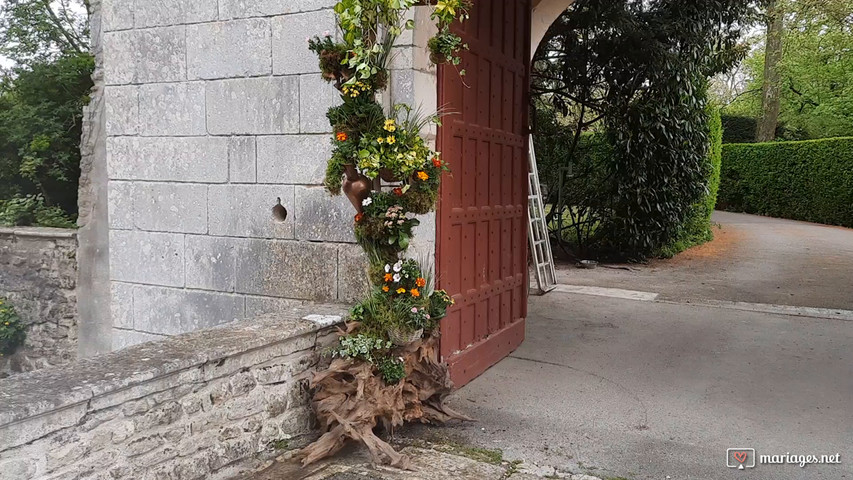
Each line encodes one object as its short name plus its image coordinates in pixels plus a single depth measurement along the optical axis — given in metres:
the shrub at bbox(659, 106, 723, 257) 9.86
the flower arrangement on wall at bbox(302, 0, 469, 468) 3.03
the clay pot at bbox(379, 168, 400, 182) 3.11
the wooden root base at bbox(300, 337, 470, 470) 2.95
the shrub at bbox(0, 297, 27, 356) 6.85
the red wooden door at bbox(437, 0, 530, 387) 3.79
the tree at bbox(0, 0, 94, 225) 7.69
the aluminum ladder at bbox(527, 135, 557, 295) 7.14
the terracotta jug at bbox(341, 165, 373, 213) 3.14
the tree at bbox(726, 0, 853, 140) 15.73
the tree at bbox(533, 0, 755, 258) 8.09
